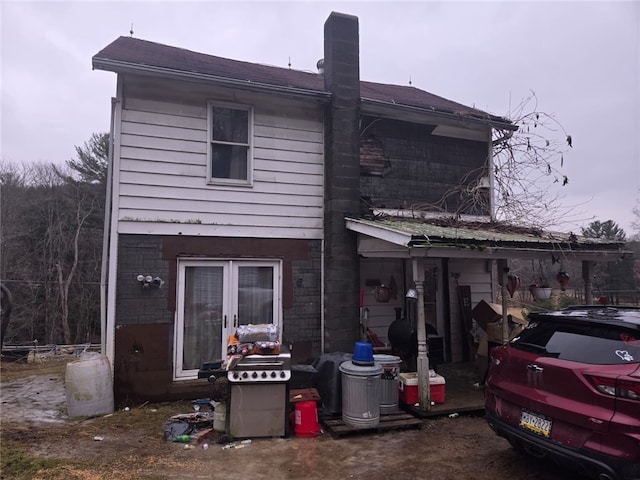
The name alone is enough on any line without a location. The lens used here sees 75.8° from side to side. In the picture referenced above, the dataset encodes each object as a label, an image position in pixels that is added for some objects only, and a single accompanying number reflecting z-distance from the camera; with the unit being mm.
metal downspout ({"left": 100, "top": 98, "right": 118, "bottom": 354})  6762
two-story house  6621
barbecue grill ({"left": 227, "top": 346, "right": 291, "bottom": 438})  5277
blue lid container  5609
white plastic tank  6039
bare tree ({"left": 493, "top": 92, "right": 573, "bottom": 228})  8227
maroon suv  3070
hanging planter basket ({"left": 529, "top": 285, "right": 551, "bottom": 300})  7500
